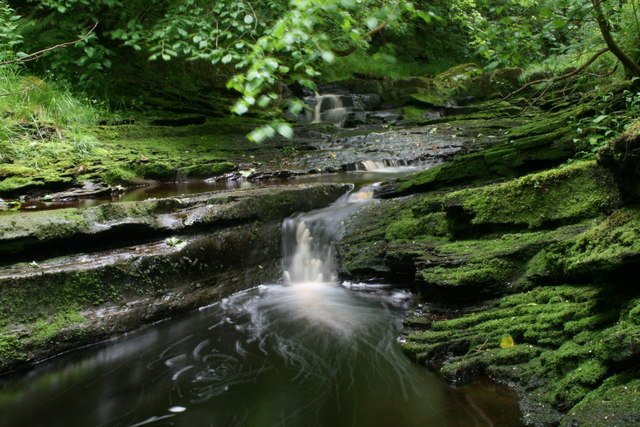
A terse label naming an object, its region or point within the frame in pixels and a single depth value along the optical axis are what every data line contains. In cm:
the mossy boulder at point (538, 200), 356
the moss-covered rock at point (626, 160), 260
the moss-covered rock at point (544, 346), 229
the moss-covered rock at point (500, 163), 523
